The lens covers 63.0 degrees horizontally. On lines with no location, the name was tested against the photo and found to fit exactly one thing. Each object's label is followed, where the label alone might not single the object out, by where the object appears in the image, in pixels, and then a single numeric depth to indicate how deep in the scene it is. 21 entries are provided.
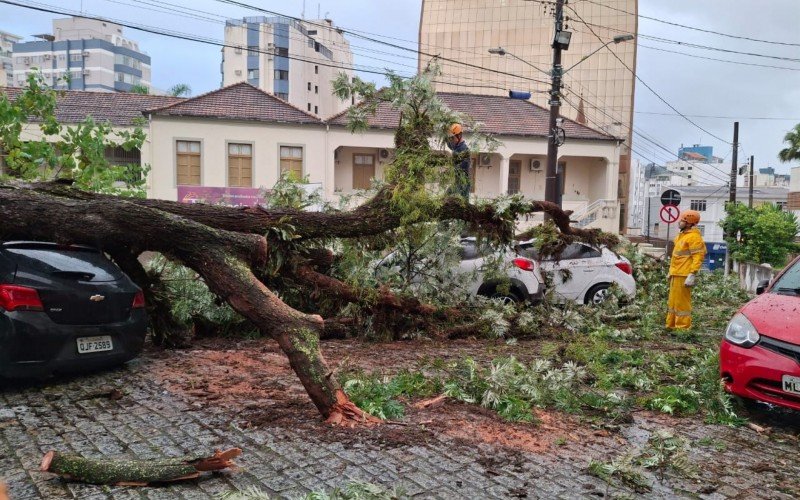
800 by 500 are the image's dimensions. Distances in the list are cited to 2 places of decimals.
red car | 5.28
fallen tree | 5.45
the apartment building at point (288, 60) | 65.56
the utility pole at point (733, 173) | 22.95
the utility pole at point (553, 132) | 17.70
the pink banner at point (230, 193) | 29.13
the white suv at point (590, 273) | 12.21
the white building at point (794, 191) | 43.56
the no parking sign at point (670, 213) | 22.39
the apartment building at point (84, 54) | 93.31
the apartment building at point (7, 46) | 90.61
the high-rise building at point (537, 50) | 45.50
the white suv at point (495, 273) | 10.24
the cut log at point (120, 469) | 3.99
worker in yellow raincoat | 10.23
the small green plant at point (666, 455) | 4.44
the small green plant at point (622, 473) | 4.16
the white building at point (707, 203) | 61.62
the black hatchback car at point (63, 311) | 5.79
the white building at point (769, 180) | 88.26
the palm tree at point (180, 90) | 56.00
